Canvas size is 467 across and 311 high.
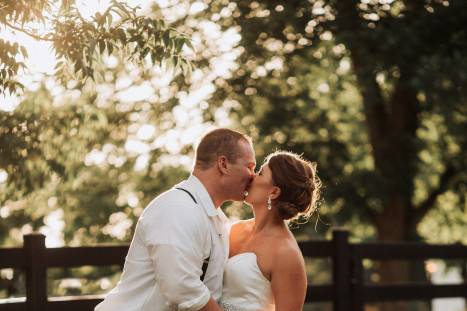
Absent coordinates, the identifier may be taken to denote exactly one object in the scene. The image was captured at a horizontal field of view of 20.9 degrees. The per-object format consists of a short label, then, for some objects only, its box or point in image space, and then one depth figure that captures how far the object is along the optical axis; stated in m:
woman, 6.85
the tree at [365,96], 14.92
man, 5.73
